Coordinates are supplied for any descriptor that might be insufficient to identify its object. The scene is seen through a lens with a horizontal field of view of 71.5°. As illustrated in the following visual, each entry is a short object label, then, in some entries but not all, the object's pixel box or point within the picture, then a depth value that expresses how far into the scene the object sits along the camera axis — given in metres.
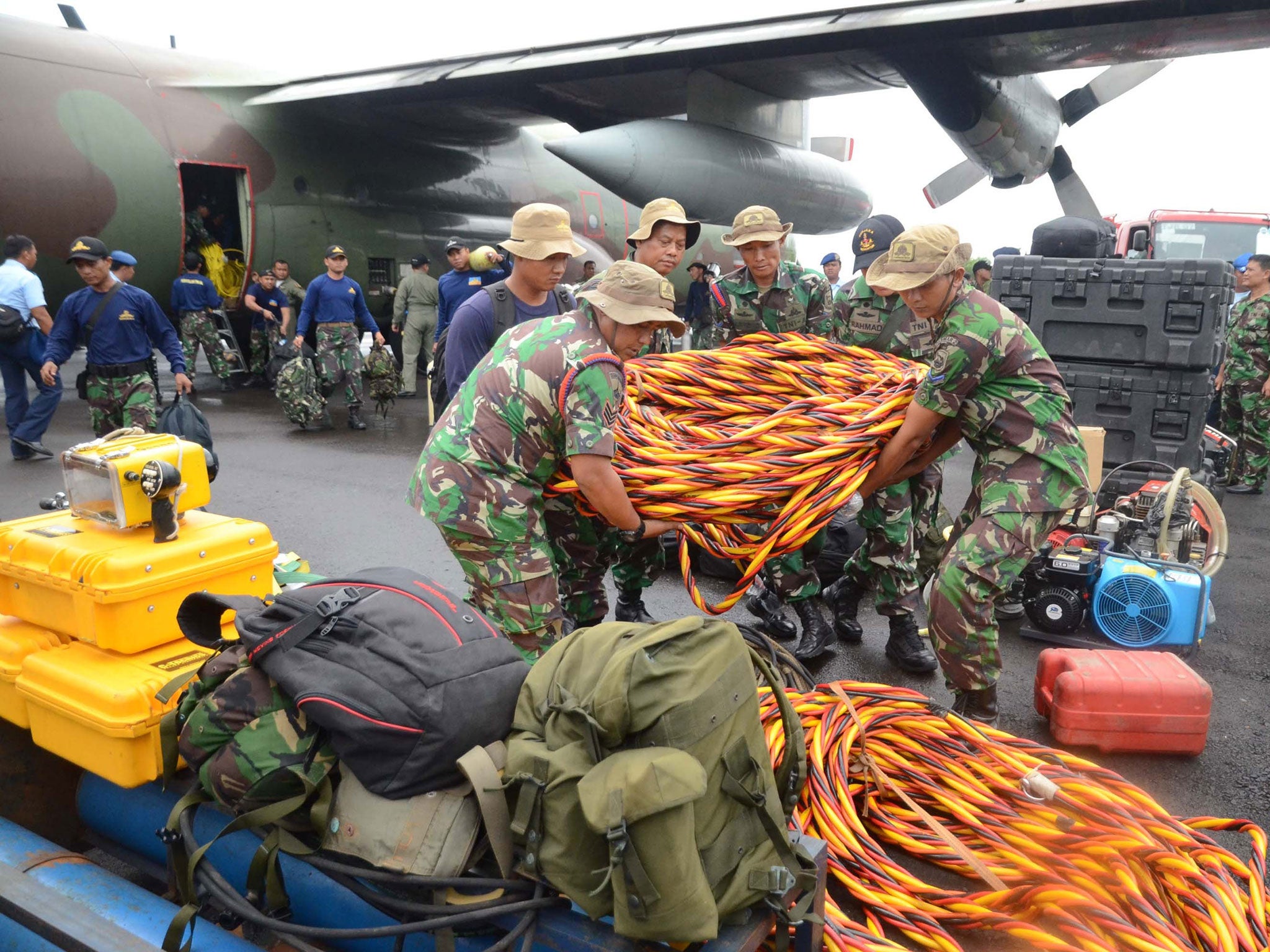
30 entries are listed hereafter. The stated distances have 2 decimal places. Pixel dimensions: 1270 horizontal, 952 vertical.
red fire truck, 13.96
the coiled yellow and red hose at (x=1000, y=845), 2.00
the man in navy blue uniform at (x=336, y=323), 9.67
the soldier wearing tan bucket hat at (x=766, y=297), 4.76
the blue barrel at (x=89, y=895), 1.82
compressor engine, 4.07
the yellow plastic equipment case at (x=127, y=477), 2.43
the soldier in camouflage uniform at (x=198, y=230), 11.42
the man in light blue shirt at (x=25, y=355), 7.50
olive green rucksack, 1.43
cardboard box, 5.33
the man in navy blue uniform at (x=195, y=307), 10.38
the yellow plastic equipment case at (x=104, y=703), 2.10
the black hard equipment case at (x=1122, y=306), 5.24
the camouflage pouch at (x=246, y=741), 1.73
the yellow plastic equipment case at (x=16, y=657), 2.41
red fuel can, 3.15
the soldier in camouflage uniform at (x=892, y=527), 4.11
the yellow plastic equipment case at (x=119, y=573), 2.26
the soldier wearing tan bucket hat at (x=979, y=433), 3.07
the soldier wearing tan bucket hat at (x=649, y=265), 4.06
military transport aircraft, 8.55
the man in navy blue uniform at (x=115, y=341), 6.29
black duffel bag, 5.74
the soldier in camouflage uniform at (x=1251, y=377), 7.74
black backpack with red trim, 1.64
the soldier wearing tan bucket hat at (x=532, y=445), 2.76
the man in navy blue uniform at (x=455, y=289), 7.32
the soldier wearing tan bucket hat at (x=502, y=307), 4.05
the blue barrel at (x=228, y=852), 1.76
